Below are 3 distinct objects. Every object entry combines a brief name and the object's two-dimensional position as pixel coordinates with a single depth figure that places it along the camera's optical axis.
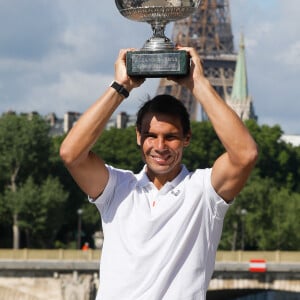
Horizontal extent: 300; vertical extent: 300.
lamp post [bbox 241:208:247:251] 54.69
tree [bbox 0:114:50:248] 55.64
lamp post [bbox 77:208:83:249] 54.83
